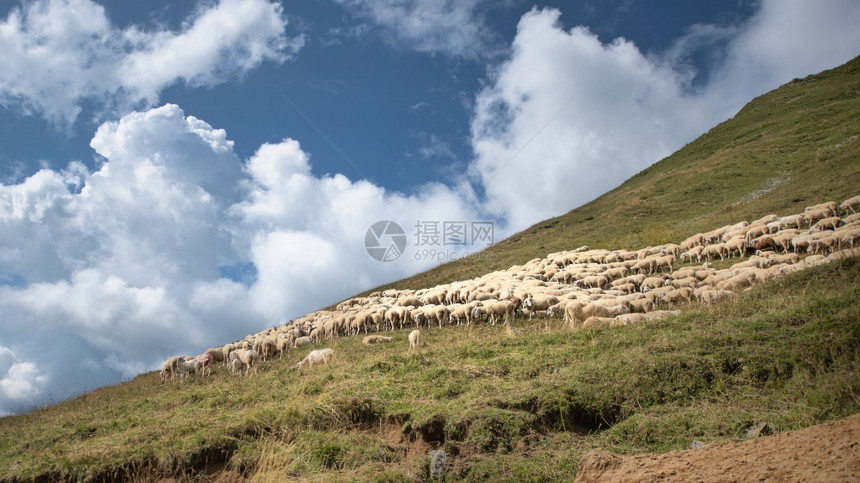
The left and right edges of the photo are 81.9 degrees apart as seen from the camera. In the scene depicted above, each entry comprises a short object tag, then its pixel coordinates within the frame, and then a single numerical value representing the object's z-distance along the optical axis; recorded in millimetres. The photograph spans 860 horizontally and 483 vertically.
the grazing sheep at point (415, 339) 17391
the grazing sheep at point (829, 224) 22375
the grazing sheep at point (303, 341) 24398
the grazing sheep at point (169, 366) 21969
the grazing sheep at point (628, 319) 13295
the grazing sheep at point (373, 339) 20453
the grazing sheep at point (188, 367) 20984
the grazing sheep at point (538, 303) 20688
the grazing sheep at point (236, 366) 19697
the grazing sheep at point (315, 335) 25412
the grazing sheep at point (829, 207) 25469
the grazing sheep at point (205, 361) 21553
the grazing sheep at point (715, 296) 14922
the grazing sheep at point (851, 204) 25547
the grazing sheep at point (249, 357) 19886
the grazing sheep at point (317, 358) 16561
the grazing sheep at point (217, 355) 22597
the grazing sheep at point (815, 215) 25242
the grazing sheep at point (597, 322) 13279
